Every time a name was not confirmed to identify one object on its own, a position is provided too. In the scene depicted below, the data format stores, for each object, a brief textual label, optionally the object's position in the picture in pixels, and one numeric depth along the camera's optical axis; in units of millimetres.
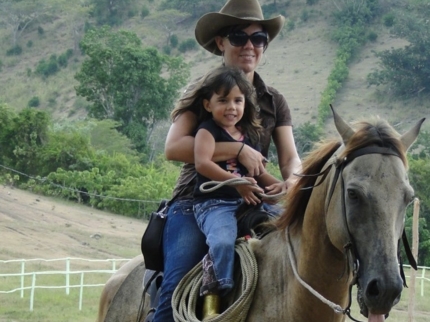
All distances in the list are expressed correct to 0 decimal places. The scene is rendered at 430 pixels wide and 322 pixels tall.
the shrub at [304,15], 88919
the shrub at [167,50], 86312
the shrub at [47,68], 83062
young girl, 4840
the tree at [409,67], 65625
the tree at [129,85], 51469
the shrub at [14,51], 88312
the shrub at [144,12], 93688
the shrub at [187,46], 86312
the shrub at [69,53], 85144
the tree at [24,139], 40406
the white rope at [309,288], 4152
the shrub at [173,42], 87625
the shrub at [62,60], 83688
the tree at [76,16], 90750
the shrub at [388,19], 82438
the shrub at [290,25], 87000
